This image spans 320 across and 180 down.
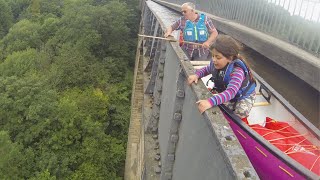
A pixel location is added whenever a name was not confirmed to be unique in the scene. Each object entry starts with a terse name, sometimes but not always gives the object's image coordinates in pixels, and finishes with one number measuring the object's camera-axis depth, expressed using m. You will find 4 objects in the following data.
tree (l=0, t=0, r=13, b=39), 27.27
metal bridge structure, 1.46
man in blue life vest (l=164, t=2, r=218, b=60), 3.85
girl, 2.06
